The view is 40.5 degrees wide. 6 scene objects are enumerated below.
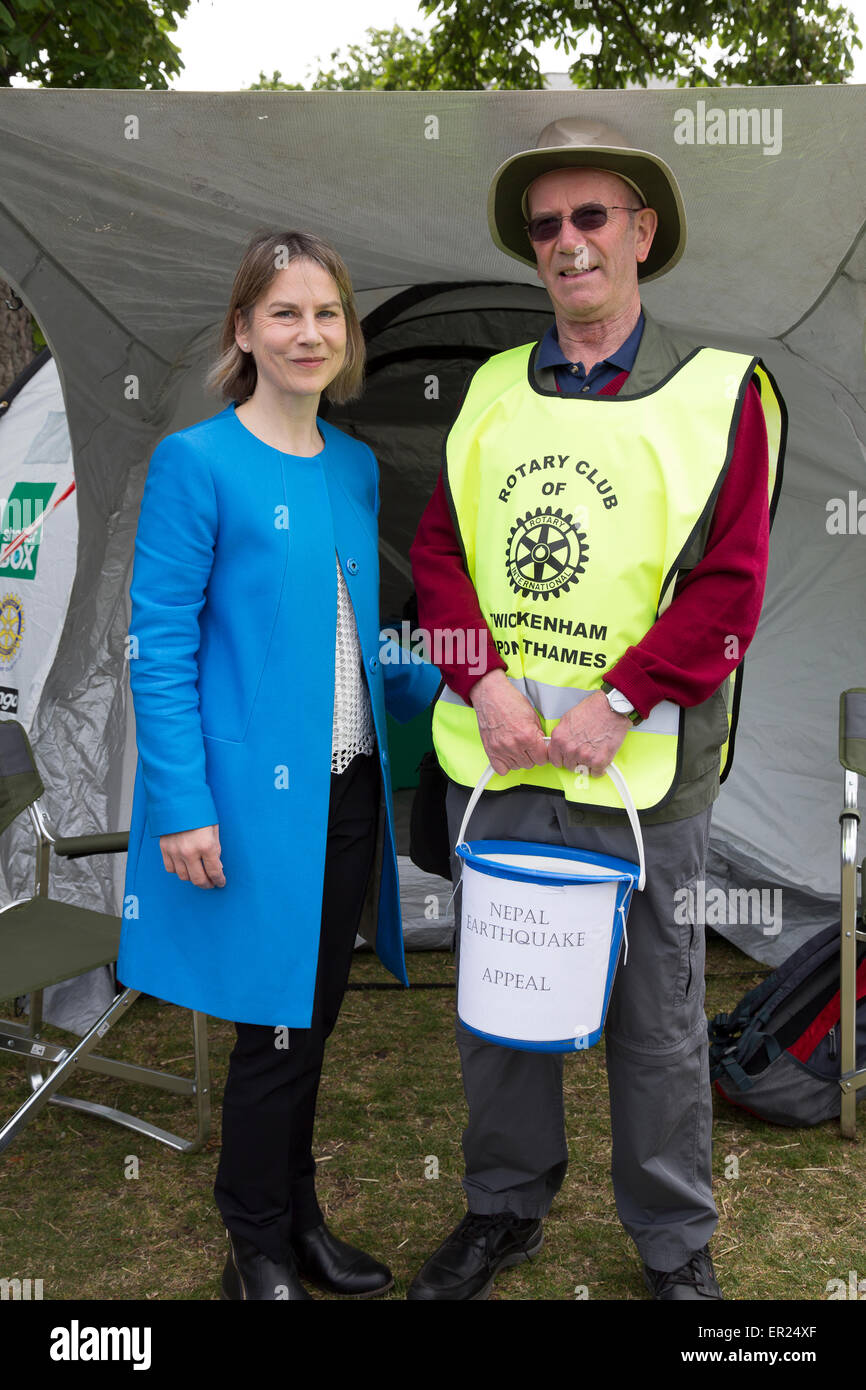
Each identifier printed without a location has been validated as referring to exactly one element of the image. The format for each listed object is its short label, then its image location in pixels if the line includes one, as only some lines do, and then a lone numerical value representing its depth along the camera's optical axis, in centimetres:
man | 188
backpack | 283
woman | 188
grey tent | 232
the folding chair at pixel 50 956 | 251
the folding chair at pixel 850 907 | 278
